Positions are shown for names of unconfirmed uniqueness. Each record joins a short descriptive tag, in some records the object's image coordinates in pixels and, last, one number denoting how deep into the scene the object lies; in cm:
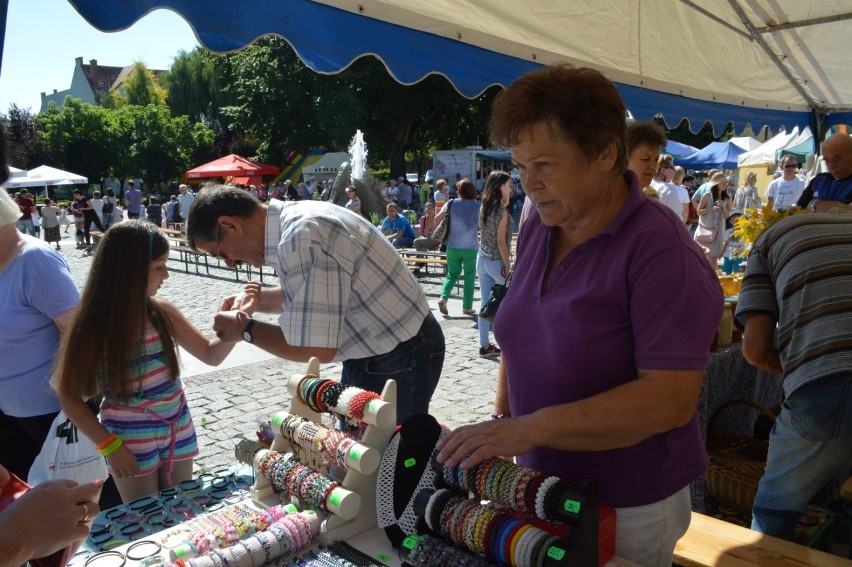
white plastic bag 216
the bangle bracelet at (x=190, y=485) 209
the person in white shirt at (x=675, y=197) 776
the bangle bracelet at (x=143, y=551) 152
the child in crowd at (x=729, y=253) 761
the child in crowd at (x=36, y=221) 1856
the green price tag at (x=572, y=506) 110
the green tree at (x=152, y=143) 3950
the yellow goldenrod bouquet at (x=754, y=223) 327
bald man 483
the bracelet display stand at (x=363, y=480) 140
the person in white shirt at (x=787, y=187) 1045
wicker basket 302
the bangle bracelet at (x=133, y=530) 179
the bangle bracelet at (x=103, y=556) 152
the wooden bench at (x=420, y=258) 986
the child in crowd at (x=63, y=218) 2582
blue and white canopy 248
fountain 1972
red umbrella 2400
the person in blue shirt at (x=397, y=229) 1177
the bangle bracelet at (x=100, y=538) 172
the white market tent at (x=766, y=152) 1866
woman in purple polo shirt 124
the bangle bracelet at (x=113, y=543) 168
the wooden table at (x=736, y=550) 203
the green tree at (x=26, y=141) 3716
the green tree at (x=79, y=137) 3797
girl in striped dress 221
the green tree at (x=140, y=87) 5378
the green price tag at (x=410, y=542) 129
